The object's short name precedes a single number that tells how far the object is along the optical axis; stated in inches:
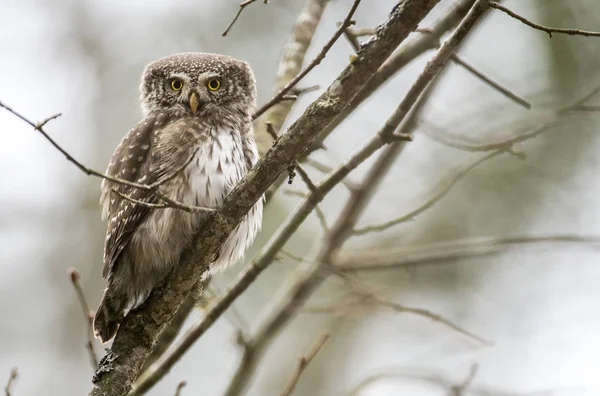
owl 346.6
